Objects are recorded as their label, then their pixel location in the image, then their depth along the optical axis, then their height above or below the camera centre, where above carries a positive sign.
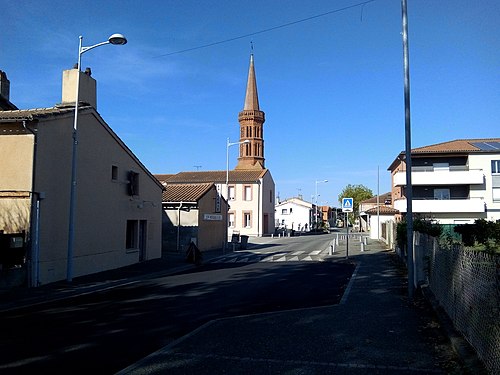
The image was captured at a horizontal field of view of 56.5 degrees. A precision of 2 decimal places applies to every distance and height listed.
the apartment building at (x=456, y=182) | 42.50 +4.22
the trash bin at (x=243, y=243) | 33.69 -1.21
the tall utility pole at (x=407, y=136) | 11.65 +2.28
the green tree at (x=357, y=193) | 103.31 +7.70
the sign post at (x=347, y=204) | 22.67 +1.12
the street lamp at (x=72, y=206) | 14.45 +0.59
